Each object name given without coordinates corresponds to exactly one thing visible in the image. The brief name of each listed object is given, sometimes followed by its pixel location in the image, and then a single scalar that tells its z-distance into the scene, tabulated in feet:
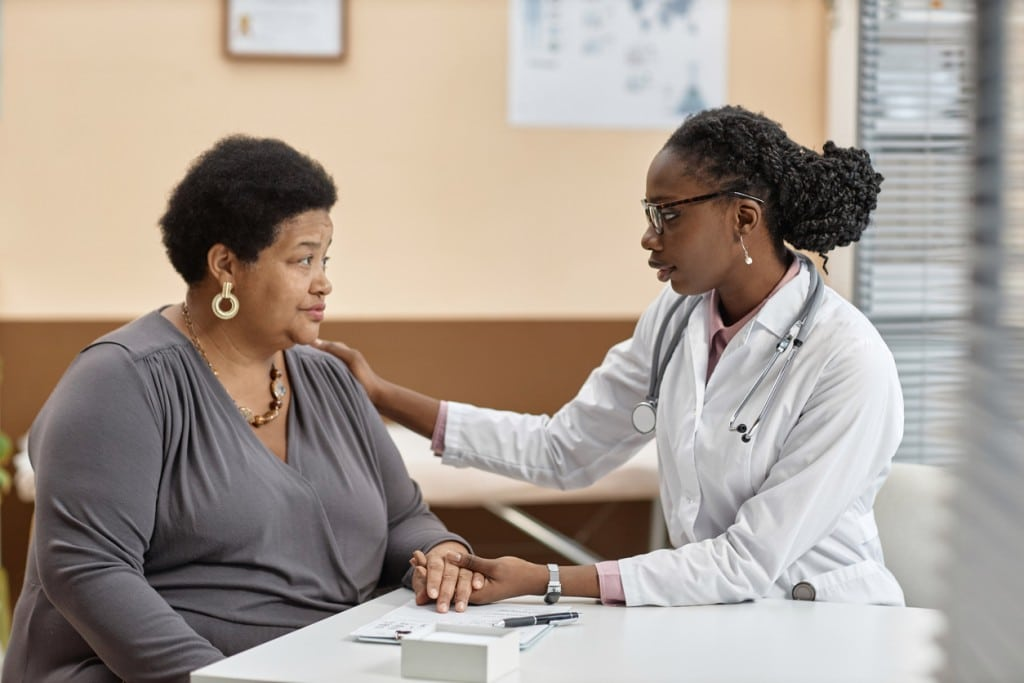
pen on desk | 12.40
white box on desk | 11.65
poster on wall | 19.37
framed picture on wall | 19.04
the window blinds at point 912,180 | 17.85
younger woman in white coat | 12.94
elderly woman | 12.51
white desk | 11.83
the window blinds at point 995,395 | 8.40
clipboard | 12.25
